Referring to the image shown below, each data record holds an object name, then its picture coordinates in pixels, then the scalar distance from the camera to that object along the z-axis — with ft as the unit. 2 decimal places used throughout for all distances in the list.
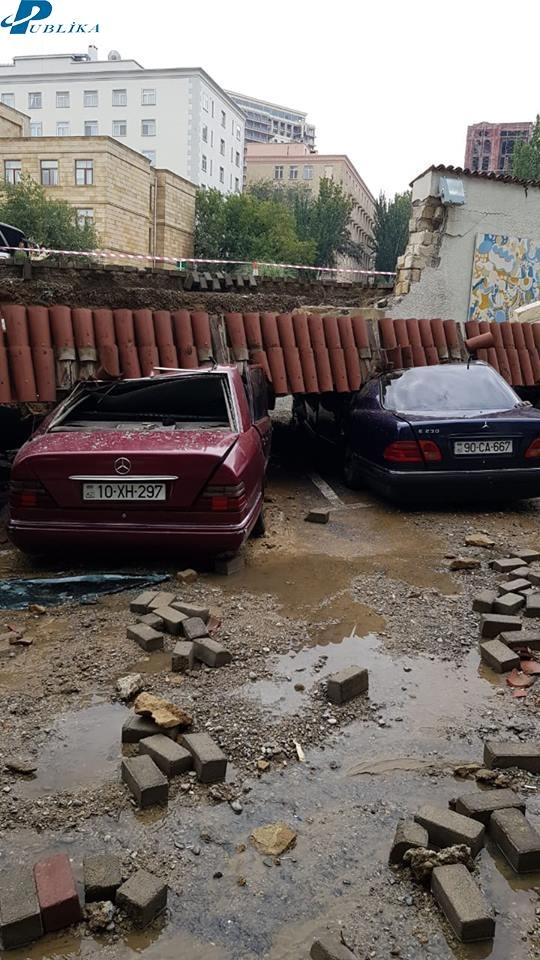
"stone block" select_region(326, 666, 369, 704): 10.70
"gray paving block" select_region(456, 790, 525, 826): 7.83
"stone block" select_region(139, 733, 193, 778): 8.74
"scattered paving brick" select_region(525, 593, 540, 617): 14.07
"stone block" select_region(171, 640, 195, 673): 11.66
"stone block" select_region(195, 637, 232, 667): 11.84
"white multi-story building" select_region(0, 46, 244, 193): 244.22
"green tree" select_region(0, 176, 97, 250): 159.94
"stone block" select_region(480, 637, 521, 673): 11.92
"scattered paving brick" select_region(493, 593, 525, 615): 14.11
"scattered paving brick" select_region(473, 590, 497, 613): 14.28
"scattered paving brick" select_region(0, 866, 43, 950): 6.28
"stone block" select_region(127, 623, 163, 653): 12.43
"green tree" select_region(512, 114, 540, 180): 165.37
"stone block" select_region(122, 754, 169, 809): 8.21
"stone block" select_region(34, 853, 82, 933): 6.44
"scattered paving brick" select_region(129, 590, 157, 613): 14.03
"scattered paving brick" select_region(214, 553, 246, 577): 16.51
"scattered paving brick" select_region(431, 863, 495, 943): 6.34
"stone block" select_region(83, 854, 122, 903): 6.75
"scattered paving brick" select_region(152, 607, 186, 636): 13.07
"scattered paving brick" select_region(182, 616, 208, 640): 12.67
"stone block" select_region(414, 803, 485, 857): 7.39
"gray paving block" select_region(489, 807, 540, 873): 7.23
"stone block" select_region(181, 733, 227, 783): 8.67
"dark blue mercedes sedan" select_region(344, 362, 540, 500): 21.65
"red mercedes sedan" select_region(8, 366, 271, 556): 15.48
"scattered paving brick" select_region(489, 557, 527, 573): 16.76
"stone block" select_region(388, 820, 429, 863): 7.24
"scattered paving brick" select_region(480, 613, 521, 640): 13.26
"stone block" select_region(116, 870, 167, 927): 6.50
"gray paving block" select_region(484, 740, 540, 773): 9.01
